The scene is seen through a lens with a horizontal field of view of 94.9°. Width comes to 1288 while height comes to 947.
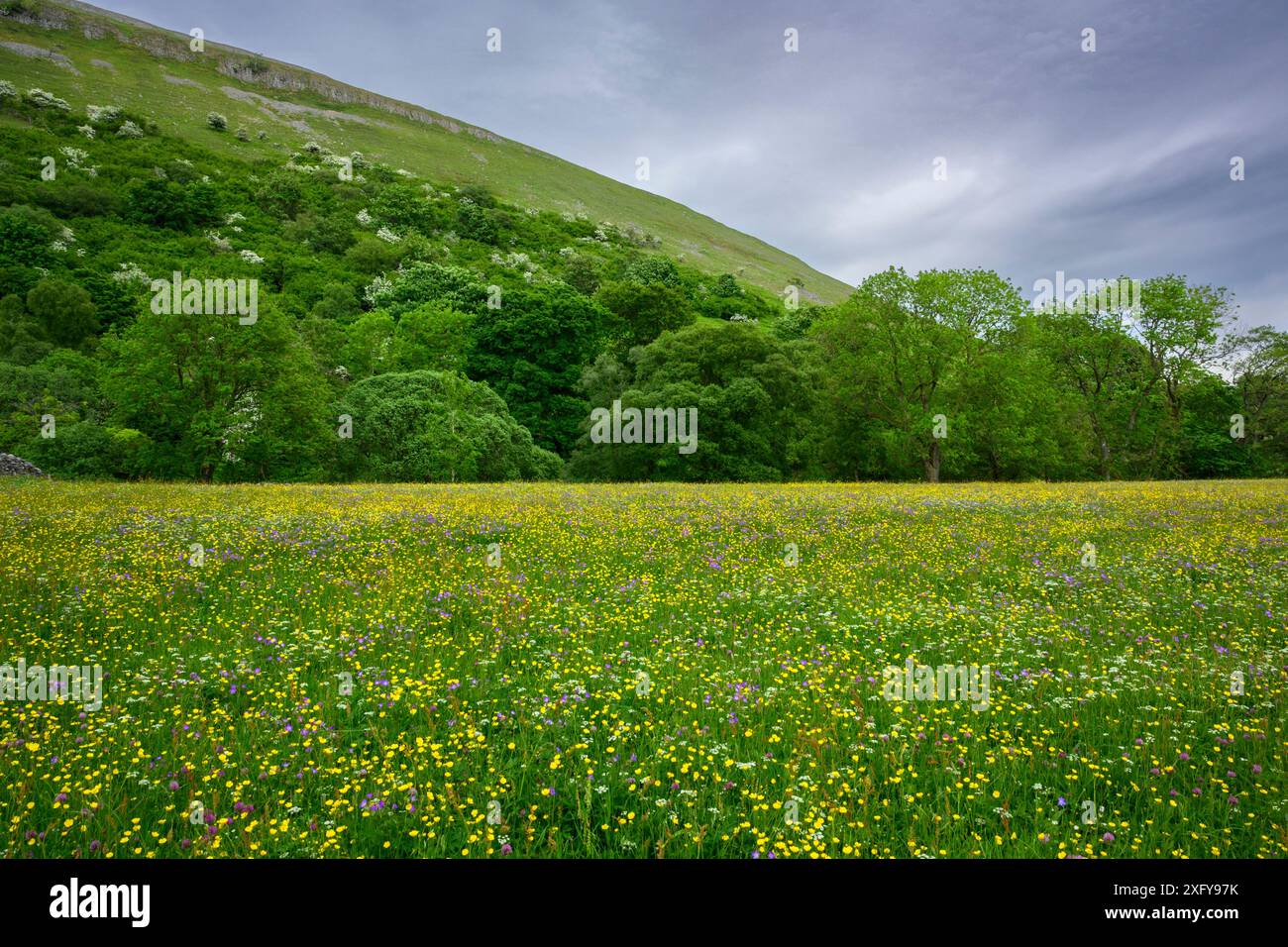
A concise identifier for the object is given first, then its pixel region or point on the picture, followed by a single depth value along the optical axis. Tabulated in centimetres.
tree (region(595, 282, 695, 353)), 7838
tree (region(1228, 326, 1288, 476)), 5691
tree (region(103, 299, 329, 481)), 3344
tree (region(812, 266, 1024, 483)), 4500
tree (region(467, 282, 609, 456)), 6612
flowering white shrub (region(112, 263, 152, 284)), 6944
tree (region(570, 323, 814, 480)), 4634
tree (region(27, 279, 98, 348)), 5928
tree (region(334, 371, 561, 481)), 4125
